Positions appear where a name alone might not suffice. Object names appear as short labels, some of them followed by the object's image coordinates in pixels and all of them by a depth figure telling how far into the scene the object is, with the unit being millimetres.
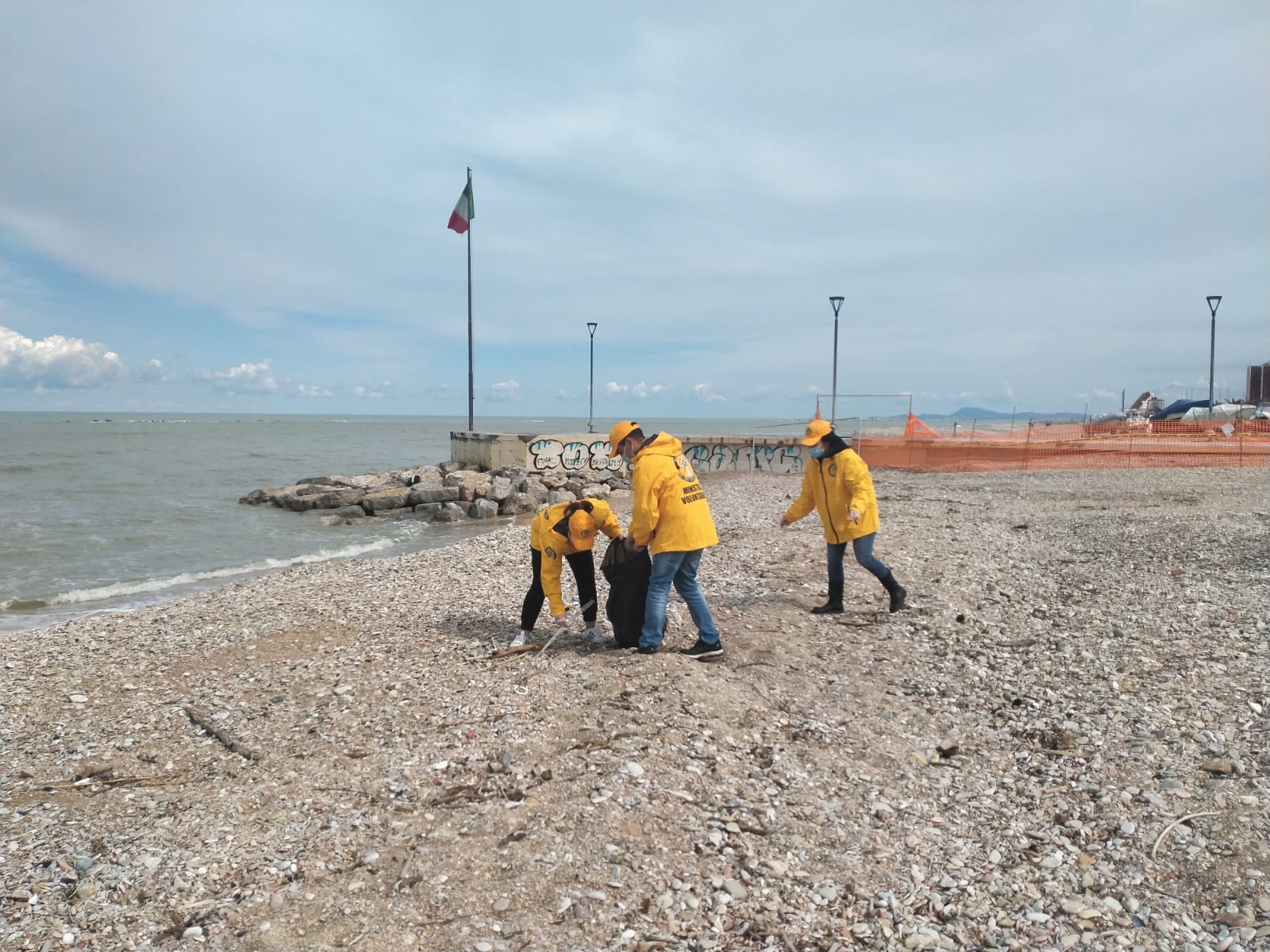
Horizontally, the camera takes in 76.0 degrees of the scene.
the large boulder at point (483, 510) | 21316
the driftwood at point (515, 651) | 6957
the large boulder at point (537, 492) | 22766
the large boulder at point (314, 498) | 23203
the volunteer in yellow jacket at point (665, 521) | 6223
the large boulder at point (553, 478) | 25625
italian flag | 28719
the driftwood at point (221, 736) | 5393
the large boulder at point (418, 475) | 26641
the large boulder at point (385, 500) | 22922
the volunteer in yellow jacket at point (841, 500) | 7664
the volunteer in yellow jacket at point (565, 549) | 6766
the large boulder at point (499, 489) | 22609
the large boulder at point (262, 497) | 24625
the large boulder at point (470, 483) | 22922
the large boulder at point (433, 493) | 22922
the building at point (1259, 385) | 60312
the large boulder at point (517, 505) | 21859
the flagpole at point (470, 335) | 28812
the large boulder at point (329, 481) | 26688
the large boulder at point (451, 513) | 21078
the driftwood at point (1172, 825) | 3939
